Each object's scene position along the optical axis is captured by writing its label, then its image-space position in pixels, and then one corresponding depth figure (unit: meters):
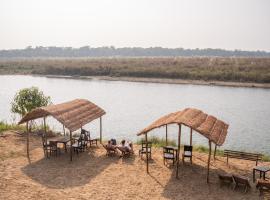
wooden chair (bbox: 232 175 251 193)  14.02
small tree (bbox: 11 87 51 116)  25.42
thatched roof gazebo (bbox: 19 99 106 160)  17.50
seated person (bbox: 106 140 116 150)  18.69
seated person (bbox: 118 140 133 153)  18.45
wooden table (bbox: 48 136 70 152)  18.79
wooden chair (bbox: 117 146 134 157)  18.45
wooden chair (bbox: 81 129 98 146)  20.54
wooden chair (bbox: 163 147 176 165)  16.80
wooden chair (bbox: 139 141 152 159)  18.25
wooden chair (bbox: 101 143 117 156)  18.78
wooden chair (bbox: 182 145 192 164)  17.15
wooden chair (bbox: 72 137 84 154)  19.08
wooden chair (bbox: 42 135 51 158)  18.56
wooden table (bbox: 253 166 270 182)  14.96
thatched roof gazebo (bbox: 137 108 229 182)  14.98
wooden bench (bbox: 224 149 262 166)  17.09
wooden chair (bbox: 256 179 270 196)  13.77
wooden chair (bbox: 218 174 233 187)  14.45
